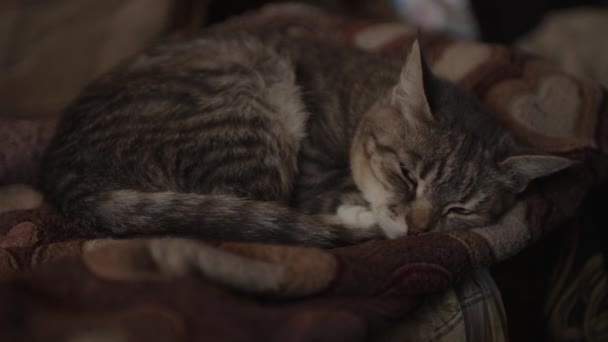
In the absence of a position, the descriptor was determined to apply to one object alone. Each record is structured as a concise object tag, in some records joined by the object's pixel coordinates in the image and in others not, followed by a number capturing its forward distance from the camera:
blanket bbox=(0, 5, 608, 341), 0.81
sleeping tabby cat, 0.94
